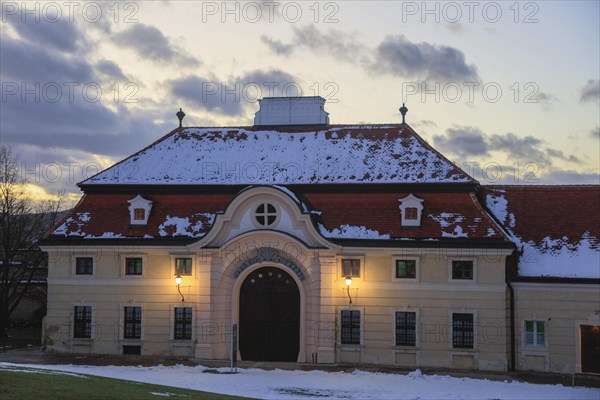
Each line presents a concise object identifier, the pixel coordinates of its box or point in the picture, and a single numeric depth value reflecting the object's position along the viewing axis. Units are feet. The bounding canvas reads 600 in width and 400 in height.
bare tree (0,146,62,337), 146.00
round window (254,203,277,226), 110.93
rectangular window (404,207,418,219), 111.55
